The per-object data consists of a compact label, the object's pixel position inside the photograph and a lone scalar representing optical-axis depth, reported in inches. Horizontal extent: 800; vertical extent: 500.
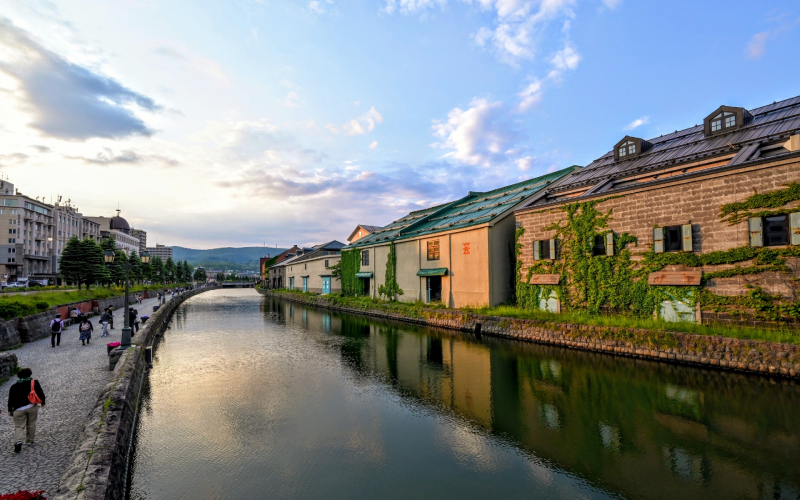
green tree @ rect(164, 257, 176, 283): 3833.2
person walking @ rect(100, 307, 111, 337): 815.9
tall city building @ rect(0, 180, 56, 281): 2839.6
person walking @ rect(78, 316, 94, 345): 719.7
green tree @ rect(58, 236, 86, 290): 1491.1
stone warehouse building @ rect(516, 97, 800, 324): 610.2
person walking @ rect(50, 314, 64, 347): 682.8
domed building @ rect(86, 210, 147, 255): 4517.2
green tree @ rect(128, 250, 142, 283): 2458.4
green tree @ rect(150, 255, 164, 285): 3398.1
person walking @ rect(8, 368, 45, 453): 295.7
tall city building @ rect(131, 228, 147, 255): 6928.2
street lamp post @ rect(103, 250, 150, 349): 604.4
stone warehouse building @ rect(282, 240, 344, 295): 2185.2
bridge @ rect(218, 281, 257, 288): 5413.4
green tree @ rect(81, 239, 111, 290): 1523.1
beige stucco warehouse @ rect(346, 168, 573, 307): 1091.9
